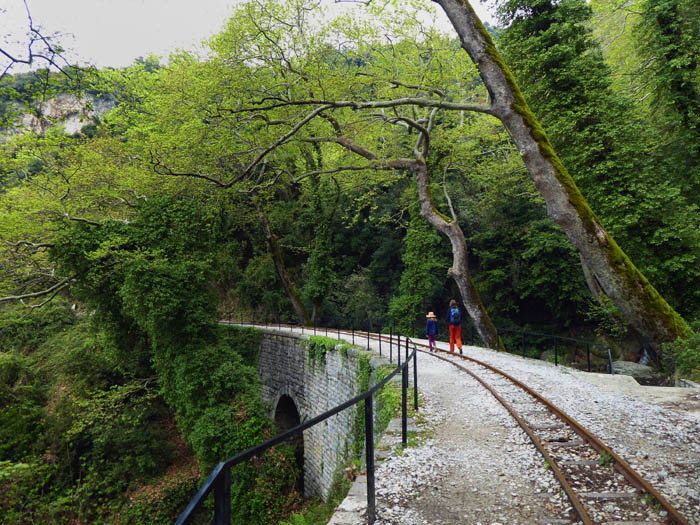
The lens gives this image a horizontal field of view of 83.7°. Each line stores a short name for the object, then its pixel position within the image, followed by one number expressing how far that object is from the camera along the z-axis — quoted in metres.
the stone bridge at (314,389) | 10.43
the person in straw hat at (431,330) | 12.06
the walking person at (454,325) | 11.00
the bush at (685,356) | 7.80
